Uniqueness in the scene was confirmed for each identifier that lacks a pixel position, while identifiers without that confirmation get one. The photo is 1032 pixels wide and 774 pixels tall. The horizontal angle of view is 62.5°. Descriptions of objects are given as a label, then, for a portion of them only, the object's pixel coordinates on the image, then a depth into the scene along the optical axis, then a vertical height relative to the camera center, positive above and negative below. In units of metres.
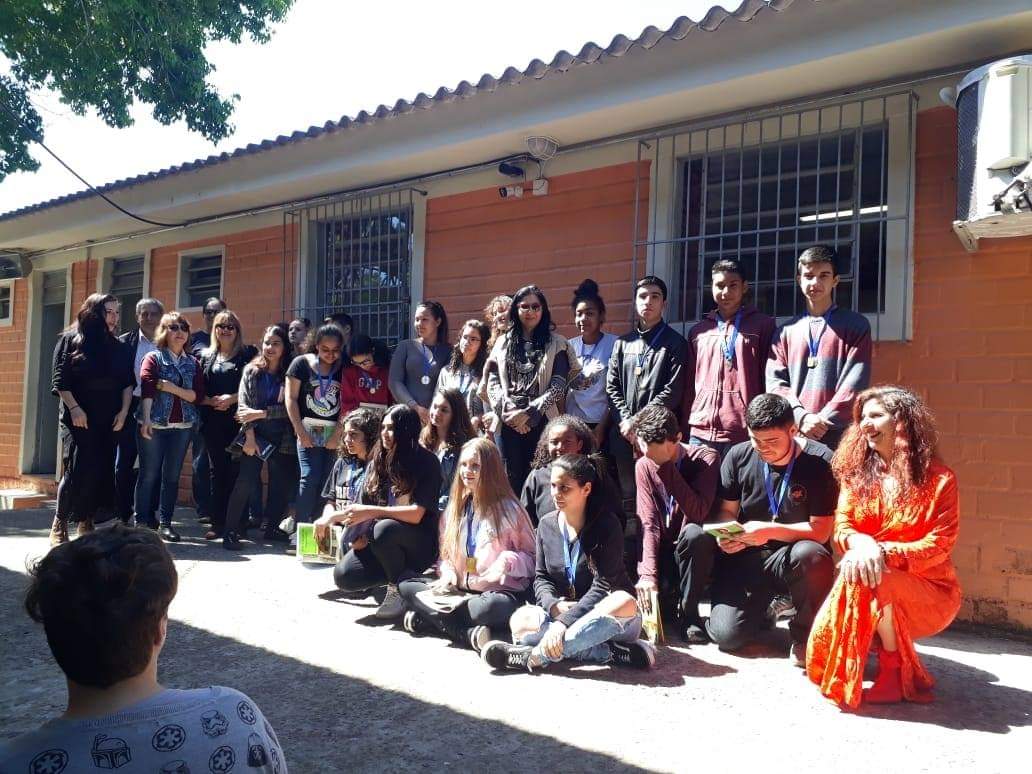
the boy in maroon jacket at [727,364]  5.00 +0.32
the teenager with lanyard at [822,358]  4.54 +0.35
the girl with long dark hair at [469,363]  6.08 +0.33
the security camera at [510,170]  6.91 +1.95
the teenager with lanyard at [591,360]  5.64 +0.36
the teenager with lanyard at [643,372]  5.25 +0.27
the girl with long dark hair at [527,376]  5.53 +0.23
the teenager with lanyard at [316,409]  6.64 -0.06
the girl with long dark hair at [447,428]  5.55 -0.14
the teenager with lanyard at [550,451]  4.72 -0.22
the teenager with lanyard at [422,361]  6.64 +0.36
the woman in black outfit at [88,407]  6.36 -0.11
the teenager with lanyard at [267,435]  6.76 -0.28
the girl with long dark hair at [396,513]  4.82 -0.62
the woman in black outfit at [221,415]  7.02 -0.14
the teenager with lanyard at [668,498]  4.50 -0.44
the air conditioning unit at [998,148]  4.07 +1.37
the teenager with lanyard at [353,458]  5.36 -0.35
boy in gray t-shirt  1.47 -0.54
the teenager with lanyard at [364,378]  6.78 +0.21
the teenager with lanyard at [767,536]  4.12 -0.58
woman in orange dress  3.46 -0.59
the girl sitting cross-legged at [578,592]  3.87 -0.86
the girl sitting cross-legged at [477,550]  4.33 -0.75
